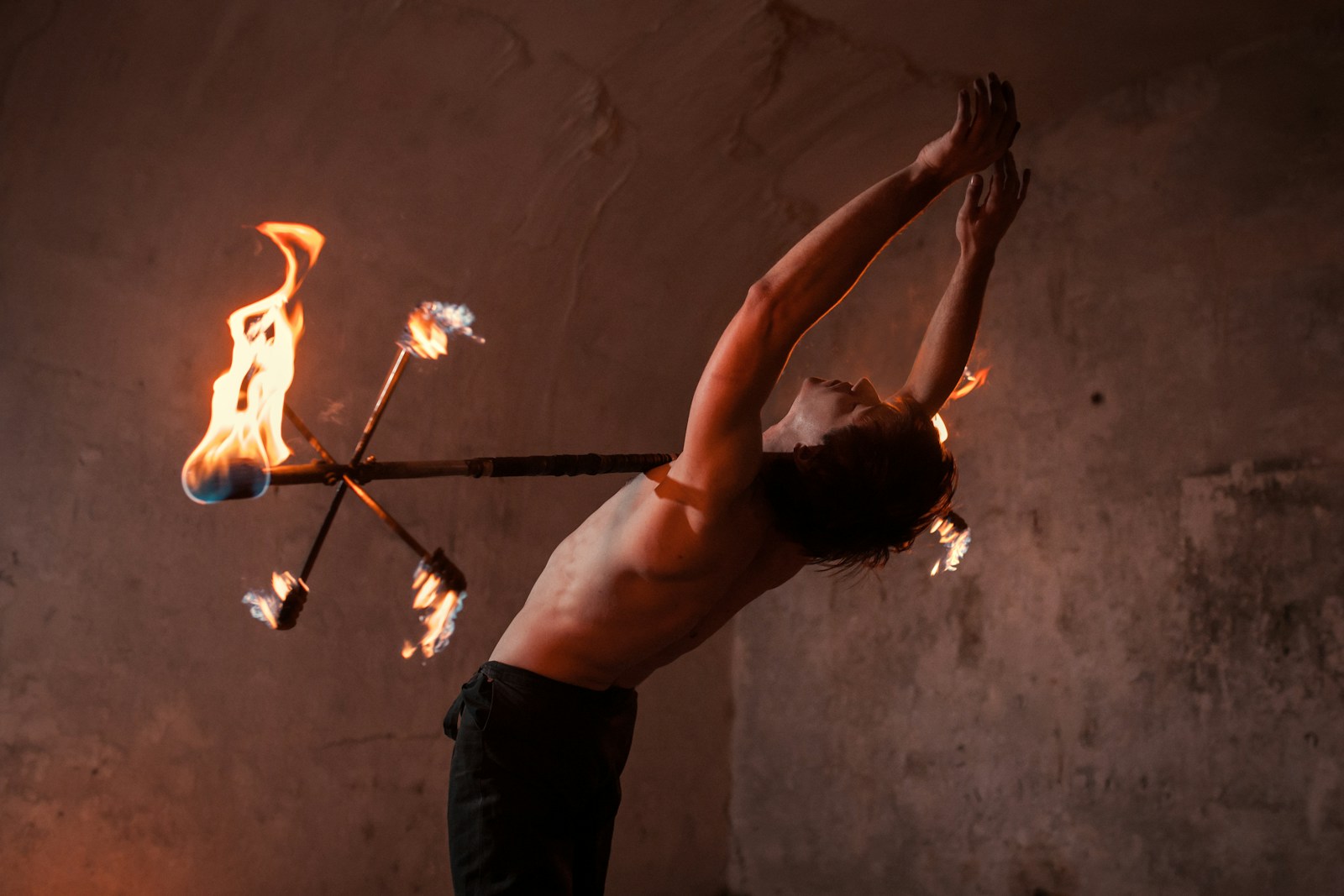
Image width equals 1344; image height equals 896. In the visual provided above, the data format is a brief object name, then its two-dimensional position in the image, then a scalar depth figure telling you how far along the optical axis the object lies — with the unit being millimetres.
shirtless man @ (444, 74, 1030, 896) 1579
